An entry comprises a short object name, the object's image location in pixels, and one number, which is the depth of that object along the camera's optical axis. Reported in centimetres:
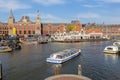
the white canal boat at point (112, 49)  2734
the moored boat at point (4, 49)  3010
